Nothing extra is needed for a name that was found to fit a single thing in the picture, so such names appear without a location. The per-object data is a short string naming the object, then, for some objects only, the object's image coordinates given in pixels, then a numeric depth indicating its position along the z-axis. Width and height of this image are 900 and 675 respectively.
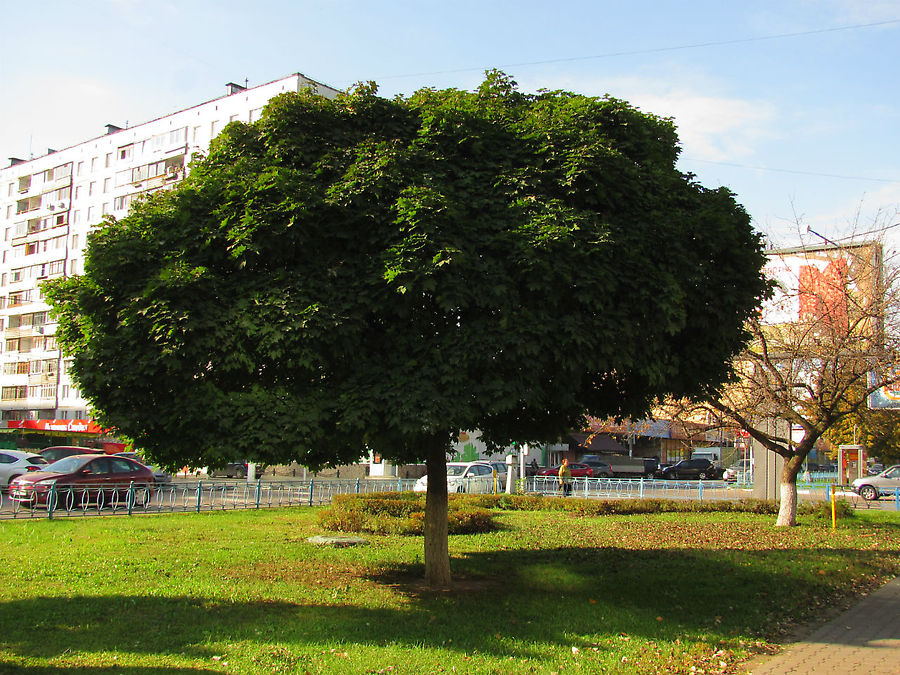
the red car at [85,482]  17.89
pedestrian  26.89
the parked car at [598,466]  49.23
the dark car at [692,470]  51.35
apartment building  52.12
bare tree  16.83
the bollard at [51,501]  16.45
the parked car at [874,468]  49.38
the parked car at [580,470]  47.20
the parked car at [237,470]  41.53
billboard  17.38
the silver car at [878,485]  32.03
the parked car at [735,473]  37.72
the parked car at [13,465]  22.64
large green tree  7.44
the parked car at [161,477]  24.67
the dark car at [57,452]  27.67
